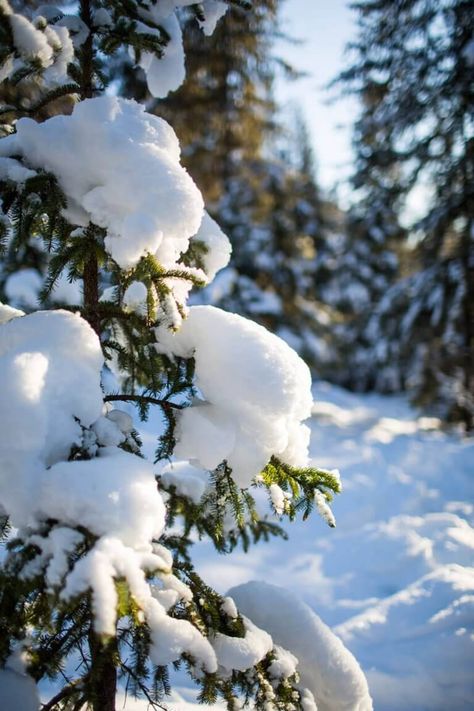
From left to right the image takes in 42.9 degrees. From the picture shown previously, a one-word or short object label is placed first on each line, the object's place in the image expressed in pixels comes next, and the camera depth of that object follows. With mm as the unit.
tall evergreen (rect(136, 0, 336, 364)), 6107
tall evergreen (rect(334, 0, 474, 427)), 5850
